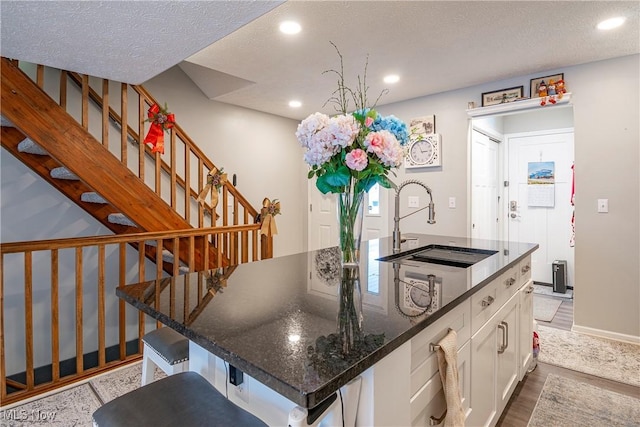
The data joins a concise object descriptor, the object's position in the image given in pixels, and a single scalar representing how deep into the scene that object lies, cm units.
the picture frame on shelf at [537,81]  314
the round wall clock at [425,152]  388
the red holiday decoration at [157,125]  275
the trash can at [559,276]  422
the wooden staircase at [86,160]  214
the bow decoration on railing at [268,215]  346
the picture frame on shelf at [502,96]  334
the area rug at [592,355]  239
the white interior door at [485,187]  401
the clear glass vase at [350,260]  96
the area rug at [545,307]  350
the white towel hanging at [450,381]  105
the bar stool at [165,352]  123
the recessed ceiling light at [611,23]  229
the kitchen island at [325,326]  72
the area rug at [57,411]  187
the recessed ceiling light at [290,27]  230
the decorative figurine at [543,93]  314
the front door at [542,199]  443
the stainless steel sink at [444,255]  186
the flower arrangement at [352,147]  122
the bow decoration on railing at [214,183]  308
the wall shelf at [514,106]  309
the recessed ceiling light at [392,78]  330
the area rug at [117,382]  215
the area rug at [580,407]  187
